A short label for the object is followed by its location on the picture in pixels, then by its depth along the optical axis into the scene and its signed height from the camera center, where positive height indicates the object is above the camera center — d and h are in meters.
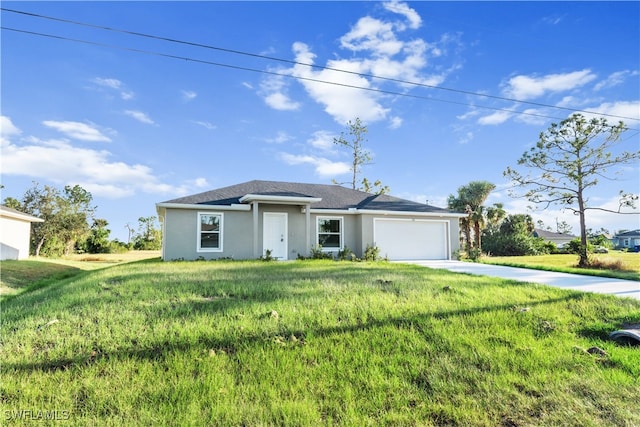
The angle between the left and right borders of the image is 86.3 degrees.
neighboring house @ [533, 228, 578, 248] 49.10 +0.62
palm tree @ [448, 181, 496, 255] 27.38 +2.90
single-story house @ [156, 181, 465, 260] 14.48 +0.79
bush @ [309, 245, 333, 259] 15.29 -0.58
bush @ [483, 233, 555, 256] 29.98 -0.41
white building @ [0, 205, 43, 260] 17.66 +0.52
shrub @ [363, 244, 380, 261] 15.75 -0.56
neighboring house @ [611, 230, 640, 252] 53.87 +0.13
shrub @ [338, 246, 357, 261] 15.63 -0.63
